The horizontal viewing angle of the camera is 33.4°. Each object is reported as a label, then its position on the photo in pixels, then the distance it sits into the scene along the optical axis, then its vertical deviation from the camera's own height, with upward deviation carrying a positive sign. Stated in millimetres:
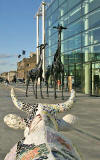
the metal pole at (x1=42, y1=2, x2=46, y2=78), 28197 +10412
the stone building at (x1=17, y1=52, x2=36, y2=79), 65718 +7390
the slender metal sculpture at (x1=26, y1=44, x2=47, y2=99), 11997 +718
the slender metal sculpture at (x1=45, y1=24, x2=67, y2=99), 10846 +1094
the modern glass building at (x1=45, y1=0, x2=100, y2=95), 14453 +4015
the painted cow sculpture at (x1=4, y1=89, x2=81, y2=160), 1012 -415
